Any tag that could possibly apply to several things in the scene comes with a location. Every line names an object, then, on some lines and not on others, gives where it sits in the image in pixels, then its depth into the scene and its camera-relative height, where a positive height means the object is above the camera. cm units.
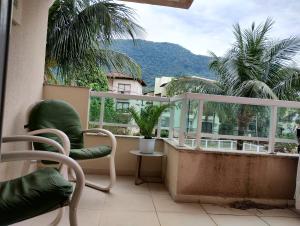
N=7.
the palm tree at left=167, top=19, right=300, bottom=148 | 657 +160
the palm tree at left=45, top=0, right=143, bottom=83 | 414 +153
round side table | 272 -57
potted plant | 278 -9
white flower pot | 277 -37
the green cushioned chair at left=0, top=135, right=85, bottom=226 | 95 -38
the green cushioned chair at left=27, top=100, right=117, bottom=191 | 223 -18
